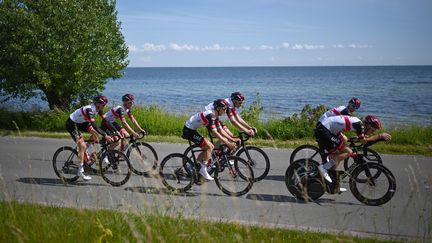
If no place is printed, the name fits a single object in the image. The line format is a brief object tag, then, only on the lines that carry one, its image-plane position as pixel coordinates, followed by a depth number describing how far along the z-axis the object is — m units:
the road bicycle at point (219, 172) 8.79
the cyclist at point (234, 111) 10.39
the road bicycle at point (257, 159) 9.91
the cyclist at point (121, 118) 10.72
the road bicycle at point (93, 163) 9.67
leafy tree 18.94
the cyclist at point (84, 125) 9.77
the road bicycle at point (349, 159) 9.18
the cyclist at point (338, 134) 8.23
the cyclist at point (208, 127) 9.00
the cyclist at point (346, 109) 10.04
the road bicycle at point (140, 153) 10.44
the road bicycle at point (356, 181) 7.80
